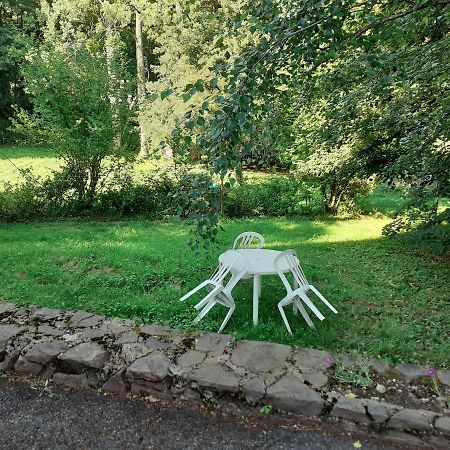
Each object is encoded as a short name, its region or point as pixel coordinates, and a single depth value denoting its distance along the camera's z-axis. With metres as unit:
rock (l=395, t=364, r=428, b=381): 2.84
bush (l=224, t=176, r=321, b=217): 9.35
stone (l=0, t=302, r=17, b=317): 3.74
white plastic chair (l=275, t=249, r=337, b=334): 3.40
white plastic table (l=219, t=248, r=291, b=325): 3.59
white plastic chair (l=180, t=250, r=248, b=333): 3.45
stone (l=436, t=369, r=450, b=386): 2.78
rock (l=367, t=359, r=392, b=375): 2.90
